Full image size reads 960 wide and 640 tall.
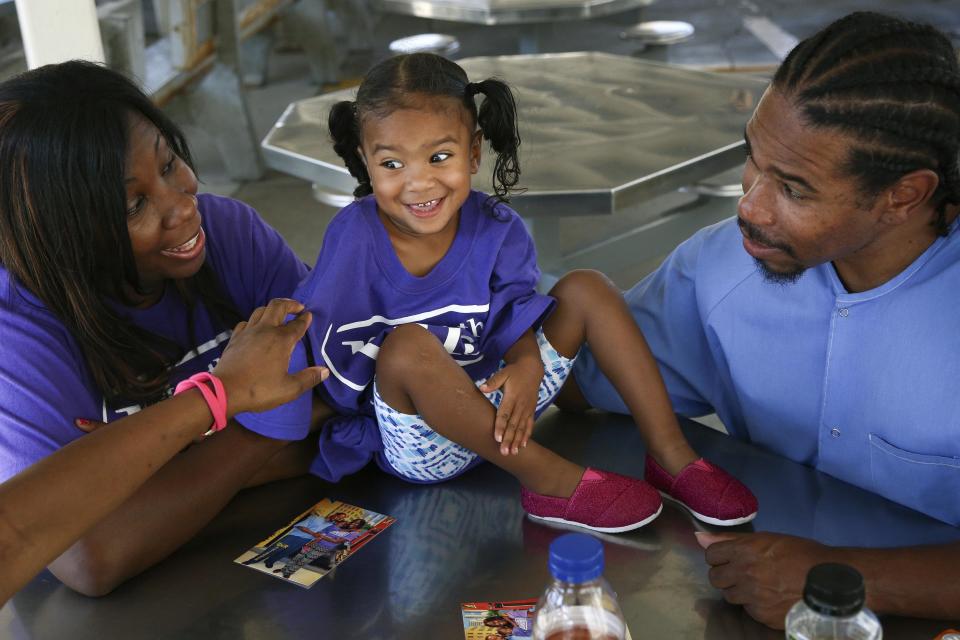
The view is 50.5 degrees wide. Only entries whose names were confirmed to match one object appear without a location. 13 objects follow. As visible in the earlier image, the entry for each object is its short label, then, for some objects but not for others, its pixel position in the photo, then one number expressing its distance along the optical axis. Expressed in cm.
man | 137
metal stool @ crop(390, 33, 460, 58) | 533
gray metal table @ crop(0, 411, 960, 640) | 139
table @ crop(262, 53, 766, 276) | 272
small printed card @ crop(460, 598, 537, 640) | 135
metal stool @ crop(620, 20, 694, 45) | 573
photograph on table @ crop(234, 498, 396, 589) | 151
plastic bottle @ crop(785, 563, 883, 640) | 90
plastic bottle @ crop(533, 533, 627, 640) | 108
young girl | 161
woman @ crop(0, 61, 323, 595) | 148
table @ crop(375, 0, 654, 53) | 496
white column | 222
